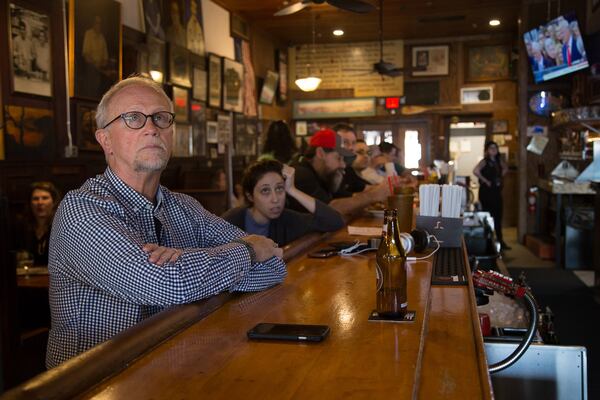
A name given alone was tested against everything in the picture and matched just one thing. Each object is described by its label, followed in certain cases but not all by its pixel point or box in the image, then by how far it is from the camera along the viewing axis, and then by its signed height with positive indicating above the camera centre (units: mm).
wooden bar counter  1117 -416
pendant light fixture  10781 +1171
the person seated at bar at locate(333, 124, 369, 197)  6359 -207
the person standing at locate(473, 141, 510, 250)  9664 -544
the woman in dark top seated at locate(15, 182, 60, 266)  4445 -431
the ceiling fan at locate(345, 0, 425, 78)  10344 +1353
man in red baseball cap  4398 -176
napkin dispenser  2869 -348
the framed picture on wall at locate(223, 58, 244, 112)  9681 +1053
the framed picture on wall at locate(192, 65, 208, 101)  8625 +931
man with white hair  1678 -274
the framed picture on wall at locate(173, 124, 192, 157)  8133 +159
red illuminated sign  12883 +990
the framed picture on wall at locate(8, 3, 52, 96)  4988 +838
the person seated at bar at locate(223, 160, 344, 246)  3422 -328
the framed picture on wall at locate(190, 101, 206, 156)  8609 +349
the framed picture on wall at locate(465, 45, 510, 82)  12359 +1706
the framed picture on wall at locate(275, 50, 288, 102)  12500 +1601
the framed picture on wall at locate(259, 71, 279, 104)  11484 +1193
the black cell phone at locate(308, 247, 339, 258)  2613 -423
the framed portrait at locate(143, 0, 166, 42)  7250 +1558
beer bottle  1639 -314
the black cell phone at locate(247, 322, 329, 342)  1401 -404
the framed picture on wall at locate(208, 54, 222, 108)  9086 +1053
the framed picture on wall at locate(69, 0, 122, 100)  5781 +1024
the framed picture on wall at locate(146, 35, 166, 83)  7250 +1116
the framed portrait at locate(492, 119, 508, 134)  12469 +475
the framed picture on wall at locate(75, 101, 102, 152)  5856 +262
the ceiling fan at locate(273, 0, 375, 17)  5417 +1257
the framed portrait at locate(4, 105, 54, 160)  5012 +182
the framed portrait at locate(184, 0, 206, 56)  8359 +1687
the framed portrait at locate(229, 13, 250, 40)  9957 +2016
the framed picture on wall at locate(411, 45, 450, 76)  12641 +1808
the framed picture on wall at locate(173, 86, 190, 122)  8023 +645
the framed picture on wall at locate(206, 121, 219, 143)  9117 +303
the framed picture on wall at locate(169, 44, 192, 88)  7797 +1095
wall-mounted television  8531 +1411
